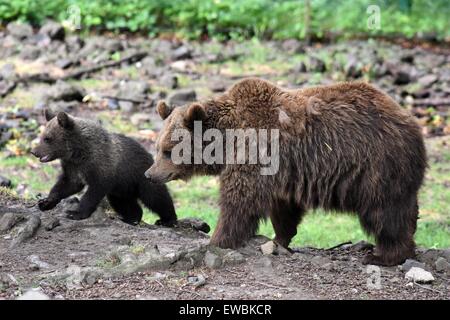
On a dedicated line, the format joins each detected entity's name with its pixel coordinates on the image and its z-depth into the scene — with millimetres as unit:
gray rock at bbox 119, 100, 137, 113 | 15703
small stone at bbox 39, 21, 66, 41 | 19625
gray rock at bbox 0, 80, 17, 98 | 16219
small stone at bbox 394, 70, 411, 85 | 17484
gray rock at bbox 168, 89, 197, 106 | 15488
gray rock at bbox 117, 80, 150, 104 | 16234
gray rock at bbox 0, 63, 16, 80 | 16989
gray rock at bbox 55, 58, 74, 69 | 17922
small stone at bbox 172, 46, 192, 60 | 19016
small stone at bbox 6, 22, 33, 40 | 19797
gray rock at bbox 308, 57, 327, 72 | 18219
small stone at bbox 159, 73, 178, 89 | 16922
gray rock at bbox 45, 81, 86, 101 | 15805
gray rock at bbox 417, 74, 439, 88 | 17531
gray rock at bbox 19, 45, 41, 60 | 18484
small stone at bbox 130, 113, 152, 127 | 15094
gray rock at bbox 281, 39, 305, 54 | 20016
